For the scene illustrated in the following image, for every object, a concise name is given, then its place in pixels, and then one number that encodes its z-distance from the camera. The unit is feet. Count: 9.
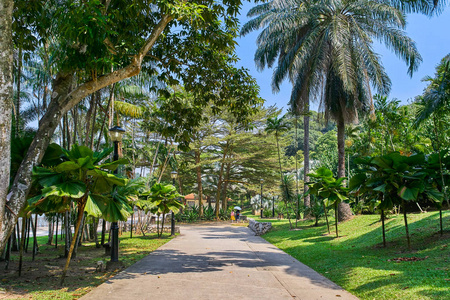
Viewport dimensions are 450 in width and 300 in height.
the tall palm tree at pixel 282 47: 61.98
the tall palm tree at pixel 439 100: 29.32
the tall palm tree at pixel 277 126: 63.00
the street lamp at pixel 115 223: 27.99
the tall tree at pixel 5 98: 16.98
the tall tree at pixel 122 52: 19.48
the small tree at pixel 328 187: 44.14
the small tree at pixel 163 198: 54.90
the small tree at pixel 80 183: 19.52
